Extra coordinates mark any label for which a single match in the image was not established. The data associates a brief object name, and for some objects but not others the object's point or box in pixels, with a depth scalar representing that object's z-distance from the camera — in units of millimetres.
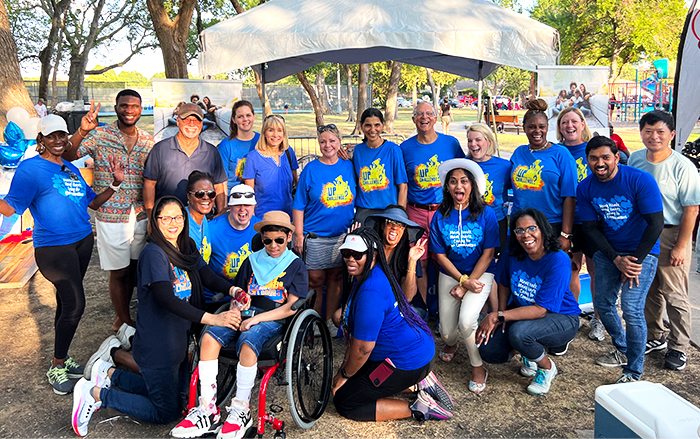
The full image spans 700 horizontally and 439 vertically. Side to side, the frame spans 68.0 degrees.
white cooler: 2092
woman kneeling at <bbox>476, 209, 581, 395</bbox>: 3654
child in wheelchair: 3088
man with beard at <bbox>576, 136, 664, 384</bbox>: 3648
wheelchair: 3098
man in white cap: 3947
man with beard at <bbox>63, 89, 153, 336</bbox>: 4070
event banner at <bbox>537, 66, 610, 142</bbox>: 7609
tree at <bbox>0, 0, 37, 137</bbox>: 8055
